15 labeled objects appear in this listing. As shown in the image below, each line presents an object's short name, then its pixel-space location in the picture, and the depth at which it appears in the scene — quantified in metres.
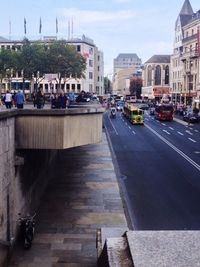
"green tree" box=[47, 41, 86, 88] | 69.00
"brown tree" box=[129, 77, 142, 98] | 181.25
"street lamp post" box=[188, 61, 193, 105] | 88.57
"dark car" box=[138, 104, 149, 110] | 109.70
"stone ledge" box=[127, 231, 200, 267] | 8.07
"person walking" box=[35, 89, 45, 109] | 23.53
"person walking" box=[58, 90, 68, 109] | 22.61
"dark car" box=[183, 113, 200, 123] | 70.43
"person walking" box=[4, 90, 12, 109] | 23.19
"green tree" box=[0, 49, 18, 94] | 69.19
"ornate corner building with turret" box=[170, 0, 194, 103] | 100.19
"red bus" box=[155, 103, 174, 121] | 75.00
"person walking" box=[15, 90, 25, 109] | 21.84
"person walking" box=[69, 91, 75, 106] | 29.96
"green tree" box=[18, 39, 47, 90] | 67.25
